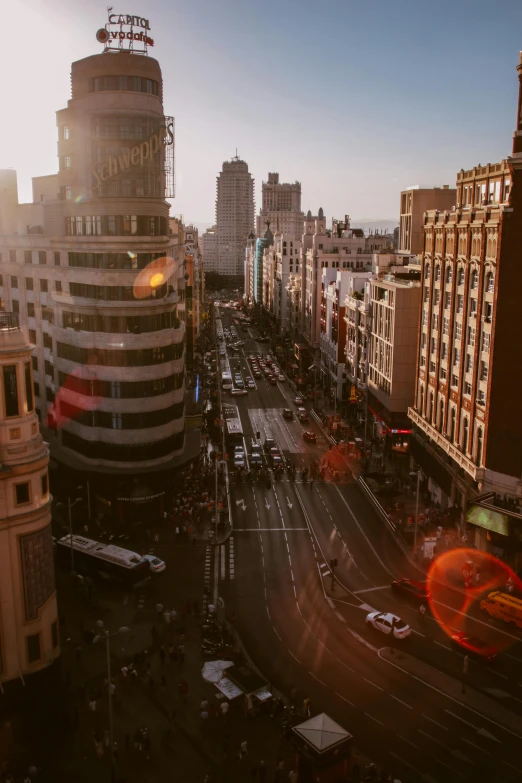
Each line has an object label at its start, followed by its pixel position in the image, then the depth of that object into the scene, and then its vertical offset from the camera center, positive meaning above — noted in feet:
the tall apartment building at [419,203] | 364.58 +22.76
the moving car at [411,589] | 165.48 -79.15
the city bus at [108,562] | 168.45 -75.08
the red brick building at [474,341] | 180.55 -25.79
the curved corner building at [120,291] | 207.62 -13.24
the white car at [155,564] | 179.32 -79.20
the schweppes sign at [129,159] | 209.87 +25.39
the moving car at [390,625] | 148.46 -78.00
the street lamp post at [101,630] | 141.18 -78.46
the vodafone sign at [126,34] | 208.74 +61.54
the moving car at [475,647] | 140.46 -78.58
